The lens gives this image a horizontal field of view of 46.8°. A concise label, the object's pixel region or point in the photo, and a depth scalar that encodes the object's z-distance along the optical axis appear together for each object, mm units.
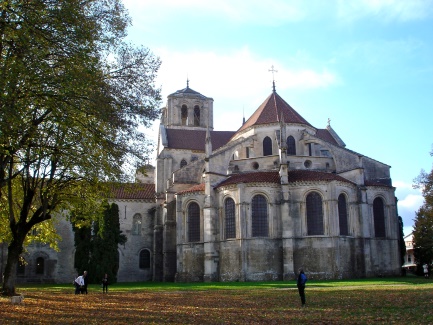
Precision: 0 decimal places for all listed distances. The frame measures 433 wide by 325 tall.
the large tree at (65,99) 14992
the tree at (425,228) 39062
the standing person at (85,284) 26328
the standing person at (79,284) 25712
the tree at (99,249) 42000
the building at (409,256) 85844
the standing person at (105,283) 27550
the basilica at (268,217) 37750
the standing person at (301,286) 18031
